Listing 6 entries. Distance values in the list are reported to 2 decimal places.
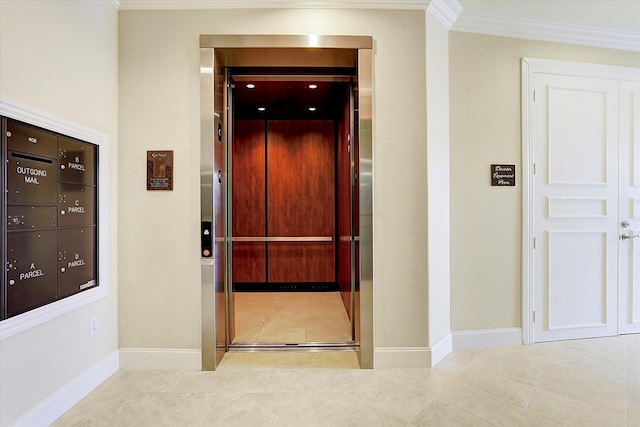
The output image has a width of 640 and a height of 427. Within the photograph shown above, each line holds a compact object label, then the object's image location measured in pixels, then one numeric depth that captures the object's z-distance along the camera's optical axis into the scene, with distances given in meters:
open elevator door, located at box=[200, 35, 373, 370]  2.38
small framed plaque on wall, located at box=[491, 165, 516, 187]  2.77
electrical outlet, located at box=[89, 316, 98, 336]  2.14
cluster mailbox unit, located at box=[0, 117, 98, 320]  1.58
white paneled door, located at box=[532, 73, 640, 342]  2.87
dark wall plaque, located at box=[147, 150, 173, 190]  2.41
